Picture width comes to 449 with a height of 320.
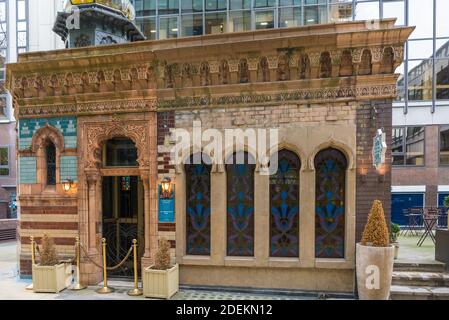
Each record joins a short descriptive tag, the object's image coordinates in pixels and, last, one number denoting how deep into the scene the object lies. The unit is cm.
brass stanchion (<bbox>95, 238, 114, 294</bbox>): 804
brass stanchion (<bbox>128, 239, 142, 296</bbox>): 781
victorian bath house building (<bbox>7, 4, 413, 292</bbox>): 761
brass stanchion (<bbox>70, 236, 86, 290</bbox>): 835
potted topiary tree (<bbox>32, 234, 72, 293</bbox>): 806
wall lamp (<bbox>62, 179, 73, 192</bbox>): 875
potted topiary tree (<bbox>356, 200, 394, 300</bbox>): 684
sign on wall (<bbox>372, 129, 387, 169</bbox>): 673
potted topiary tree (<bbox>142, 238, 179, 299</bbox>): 760
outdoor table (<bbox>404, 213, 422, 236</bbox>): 1377
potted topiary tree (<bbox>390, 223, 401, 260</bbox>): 895
